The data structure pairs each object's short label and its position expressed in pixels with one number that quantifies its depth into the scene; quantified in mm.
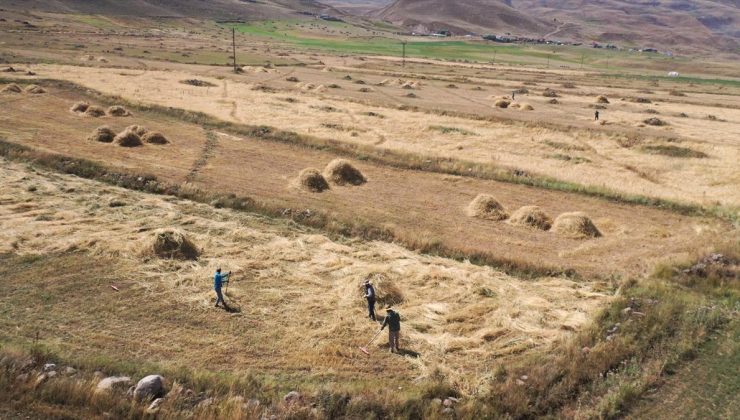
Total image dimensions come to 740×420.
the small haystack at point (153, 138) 40406
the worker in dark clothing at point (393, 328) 15852
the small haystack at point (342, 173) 34188
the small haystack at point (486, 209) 29375
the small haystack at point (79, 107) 49000
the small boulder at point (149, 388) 12391
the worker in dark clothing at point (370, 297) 17797
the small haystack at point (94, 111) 47844
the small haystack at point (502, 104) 68475
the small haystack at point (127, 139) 38969
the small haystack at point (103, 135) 39438
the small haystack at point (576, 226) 27062
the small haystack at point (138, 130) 41125
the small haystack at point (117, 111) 48941
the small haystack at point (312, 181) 32562
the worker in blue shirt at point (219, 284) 17802
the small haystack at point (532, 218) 28234
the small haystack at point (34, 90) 55631
